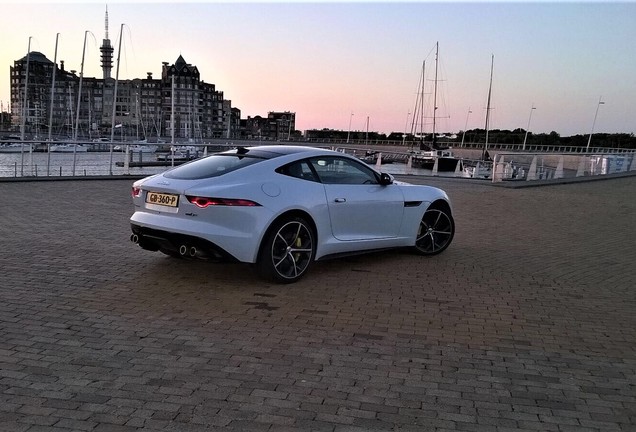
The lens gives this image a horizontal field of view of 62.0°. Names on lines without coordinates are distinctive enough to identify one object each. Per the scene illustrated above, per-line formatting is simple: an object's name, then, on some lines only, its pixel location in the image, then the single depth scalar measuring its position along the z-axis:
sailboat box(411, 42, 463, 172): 49.52
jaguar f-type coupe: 5.36
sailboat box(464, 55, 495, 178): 33.94
